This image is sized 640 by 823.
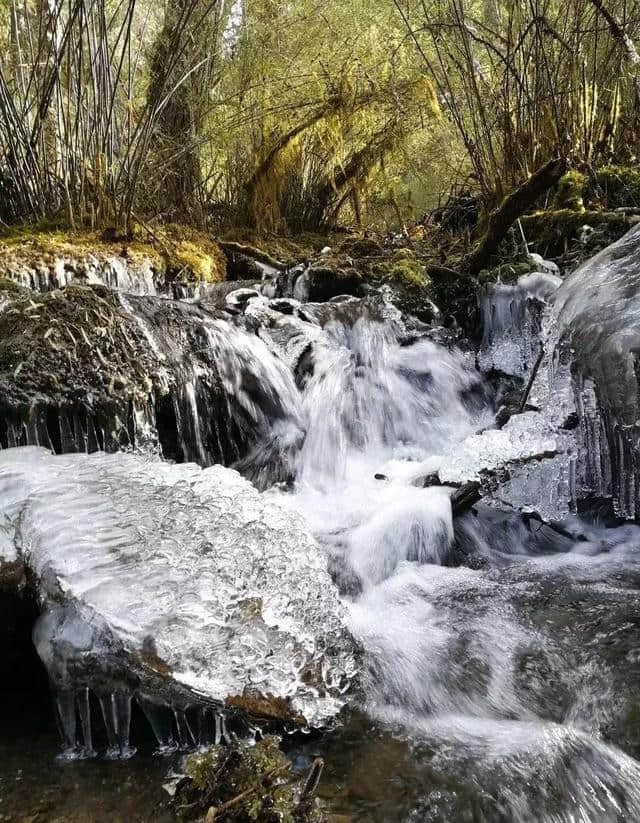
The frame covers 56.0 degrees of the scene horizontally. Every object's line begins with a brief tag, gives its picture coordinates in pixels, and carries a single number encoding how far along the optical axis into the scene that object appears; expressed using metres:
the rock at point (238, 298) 3.88
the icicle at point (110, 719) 1.17
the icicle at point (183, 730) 1.17
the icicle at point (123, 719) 1.17
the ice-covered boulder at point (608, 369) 1.92
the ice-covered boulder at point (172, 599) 1.17
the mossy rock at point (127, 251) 3.52
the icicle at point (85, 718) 1.18
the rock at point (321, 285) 4.43
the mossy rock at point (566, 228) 3.63
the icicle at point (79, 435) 2.15
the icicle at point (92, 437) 2.17
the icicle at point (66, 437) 2.13
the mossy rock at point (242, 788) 0.92
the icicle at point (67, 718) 1.19
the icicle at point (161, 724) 1.17
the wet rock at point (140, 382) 2.14
